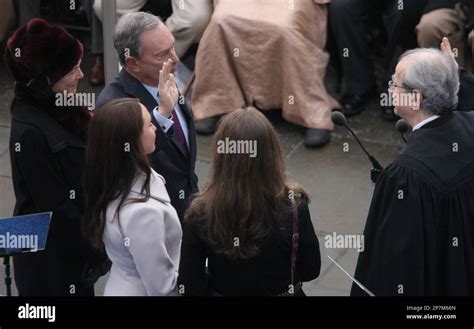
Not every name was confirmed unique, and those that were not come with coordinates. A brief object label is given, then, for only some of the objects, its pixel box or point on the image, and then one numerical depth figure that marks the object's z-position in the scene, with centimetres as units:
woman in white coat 800
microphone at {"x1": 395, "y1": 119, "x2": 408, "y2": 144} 949
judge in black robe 841
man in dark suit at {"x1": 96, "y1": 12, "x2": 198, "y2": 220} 964
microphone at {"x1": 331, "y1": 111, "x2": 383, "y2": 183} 898
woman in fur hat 883
